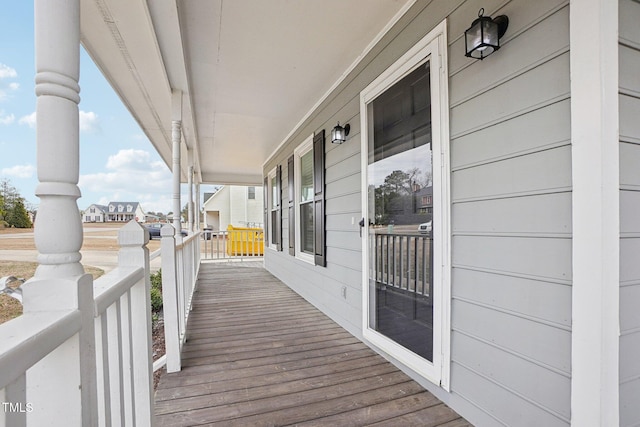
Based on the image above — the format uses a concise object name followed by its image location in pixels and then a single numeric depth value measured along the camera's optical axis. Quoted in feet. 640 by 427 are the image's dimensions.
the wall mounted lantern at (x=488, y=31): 5.10
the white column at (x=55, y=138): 2.20
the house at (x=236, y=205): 61.52
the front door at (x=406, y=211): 6.53
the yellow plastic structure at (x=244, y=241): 30.83
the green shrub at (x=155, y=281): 17.59
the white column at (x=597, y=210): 3.89
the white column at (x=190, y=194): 19.11
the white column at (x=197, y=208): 23.16
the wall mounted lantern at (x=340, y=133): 10.70
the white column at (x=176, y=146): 11.02
